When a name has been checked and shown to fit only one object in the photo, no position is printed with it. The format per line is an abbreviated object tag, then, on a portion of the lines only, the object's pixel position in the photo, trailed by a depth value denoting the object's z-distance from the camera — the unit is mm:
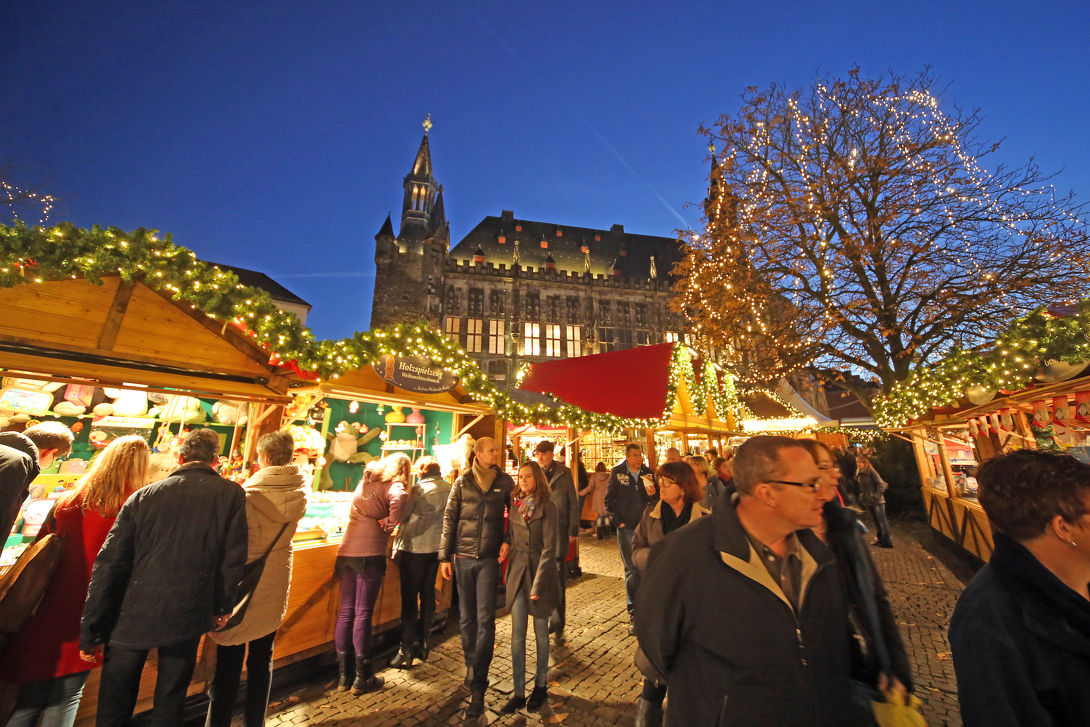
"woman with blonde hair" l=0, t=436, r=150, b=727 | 1951
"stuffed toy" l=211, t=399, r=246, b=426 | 4852
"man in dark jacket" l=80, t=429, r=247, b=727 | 1963
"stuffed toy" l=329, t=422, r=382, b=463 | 6168
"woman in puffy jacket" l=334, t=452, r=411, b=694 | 3312
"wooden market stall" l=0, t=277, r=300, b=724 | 2824
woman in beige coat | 2445
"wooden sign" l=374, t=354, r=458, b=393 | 4734
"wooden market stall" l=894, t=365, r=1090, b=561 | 4312
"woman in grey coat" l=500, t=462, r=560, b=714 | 2971
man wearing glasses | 1174
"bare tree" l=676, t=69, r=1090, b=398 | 9672
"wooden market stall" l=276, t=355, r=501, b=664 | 3717
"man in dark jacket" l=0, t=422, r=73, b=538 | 2012
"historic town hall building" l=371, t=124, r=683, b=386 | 28812
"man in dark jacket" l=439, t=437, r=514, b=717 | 2963
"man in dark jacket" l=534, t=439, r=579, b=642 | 3775
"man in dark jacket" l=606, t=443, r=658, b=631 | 4809
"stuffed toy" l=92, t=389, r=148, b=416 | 4309
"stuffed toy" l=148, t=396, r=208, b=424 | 4562
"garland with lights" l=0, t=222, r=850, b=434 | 2812
